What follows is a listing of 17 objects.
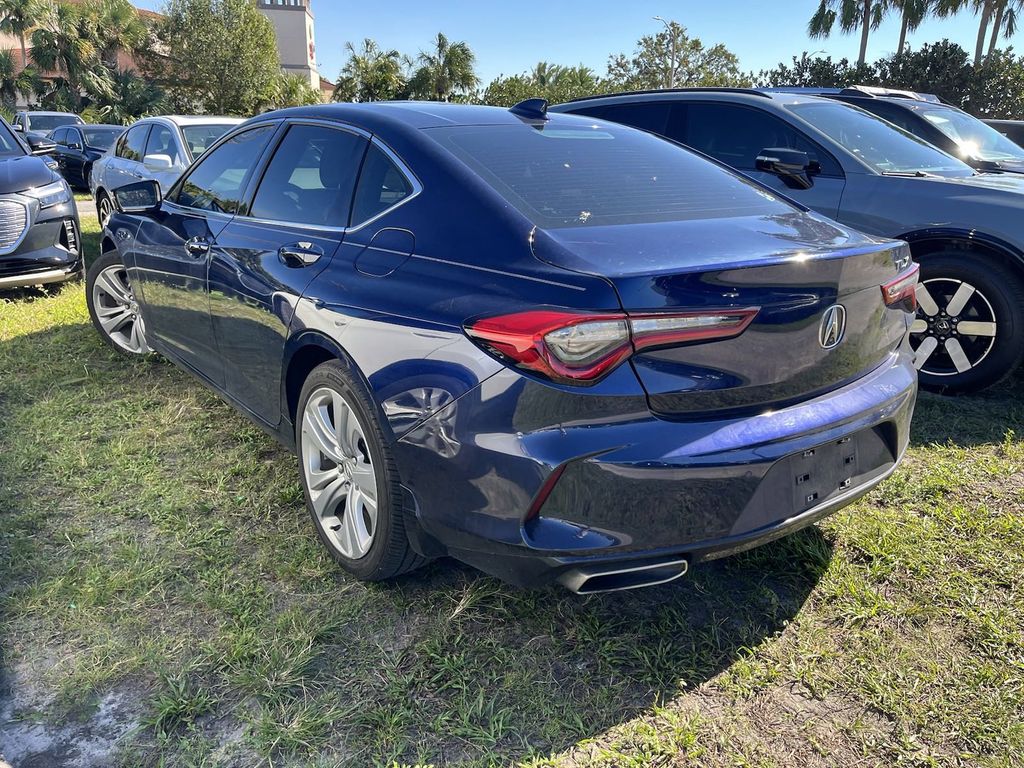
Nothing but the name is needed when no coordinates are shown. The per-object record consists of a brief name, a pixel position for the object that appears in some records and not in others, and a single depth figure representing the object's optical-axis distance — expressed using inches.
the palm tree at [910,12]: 1334.9
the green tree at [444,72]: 1775.3
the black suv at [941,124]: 237.8
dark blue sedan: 75.5
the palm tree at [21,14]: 1392.7
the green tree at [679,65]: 2119.8
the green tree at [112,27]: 1449.3
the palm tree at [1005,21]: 1219.2
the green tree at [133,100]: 1374.3
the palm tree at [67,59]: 1370.6
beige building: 2657.5
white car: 299.0
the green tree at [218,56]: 1530.5
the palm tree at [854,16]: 1408.7
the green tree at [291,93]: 1556.3
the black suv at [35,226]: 247.9
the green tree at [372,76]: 1748.3
